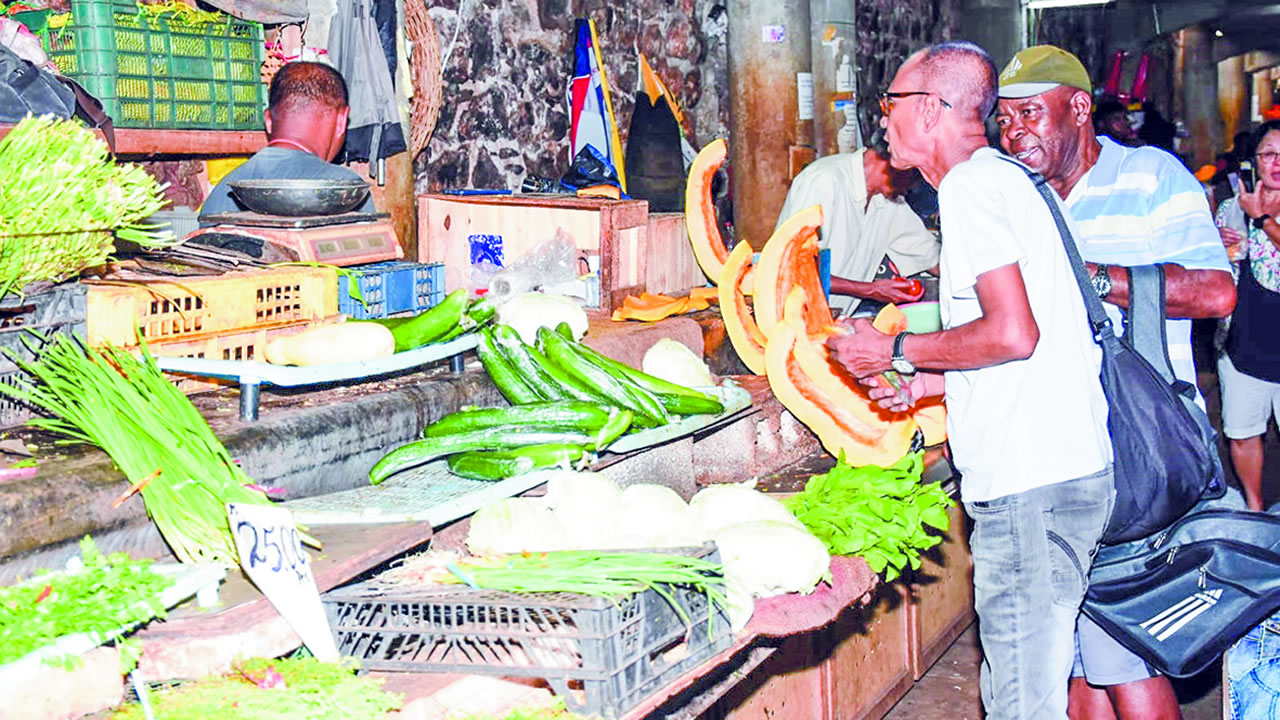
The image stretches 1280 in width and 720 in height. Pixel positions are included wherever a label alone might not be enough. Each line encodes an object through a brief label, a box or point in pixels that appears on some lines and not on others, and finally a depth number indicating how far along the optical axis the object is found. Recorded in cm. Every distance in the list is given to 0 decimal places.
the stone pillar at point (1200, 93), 2411
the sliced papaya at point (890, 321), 458
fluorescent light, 1494
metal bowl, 393
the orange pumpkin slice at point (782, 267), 464
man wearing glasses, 314
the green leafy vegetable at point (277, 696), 214
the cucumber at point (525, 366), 371
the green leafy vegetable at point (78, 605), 209
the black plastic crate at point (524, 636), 235
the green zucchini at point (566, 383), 367
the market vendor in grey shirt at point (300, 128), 505
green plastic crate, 471
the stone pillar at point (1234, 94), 2777
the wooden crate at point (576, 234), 487
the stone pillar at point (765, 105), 931
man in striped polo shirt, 382
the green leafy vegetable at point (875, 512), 337
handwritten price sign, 231
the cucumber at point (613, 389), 366
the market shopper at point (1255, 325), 645
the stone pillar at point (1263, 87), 3020
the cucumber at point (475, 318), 375
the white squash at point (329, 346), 331
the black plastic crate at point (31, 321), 279
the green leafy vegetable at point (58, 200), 270
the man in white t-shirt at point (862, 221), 599
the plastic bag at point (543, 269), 504
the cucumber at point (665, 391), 380
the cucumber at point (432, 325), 356
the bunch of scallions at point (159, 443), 259
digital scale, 374
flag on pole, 828
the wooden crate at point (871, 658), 445
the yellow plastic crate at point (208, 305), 306
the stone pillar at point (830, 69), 1016
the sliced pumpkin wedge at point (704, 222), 534
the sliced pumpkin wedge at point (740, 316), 485
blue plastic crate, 384
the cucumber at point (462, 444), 323
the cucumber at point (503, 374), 370
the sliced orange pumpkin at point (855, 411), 437
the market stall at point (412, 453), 234
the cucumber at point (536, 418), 338
